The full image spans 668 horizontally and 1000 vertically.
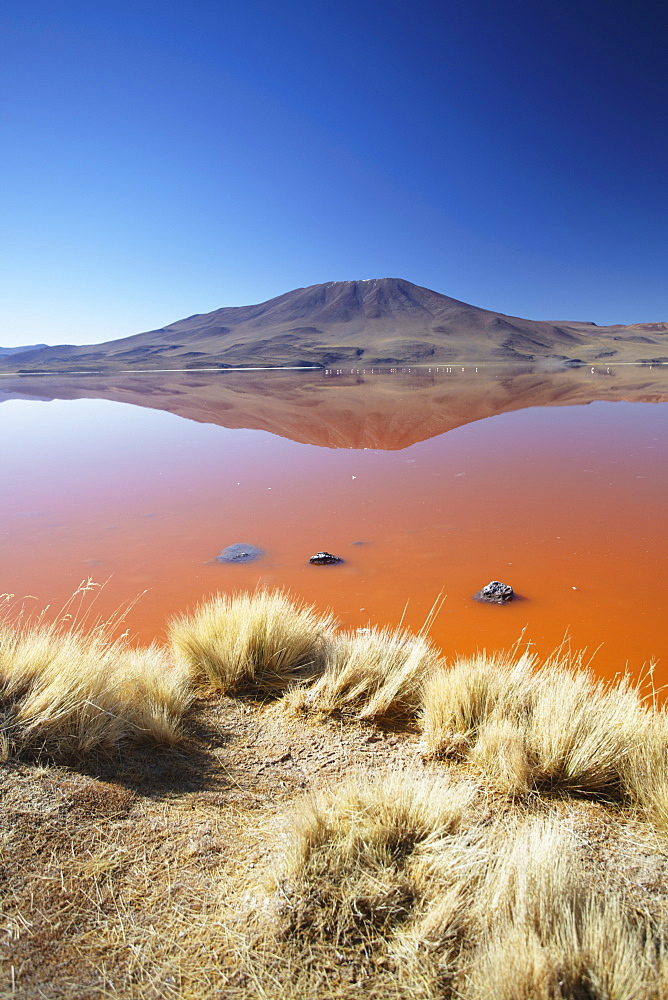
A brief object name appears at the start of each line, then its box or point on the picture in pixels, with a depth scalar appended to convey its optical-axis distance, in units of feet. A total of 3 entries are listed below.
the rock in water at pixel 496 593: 15.46
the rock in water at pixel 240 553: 19.10
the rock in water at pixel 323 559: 18.37
